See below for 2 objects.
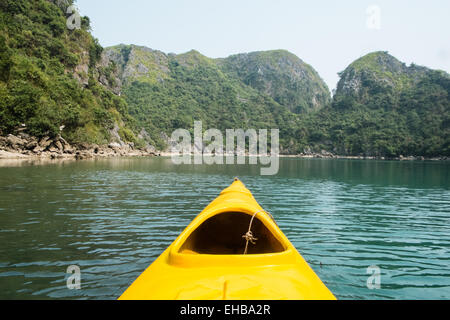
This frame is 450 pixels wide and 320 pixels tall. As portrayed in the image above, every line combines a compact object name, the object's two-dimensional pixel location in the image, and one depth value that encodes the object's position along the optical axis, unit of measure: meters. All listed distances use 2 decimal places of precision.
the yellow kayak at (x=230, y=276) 2.60
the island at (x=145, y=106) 45.47
